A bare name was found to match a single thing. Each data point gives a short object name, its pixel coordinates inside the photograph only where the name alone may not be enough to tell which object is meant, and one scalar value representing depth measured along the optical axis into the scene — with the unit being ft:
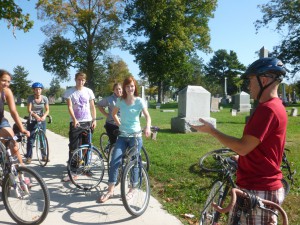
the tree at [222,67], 265.13
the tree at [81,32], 130.72
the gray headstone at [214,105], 88.74
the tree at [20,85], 230.48
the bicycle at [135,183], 13.82
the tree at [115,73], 183.31
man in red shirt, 6.62
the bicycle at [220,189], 9.45
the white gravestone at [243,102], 86.69
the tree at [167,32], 120.26
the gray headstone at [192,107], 40.45
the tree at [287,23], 106.52
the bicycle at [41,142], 23.46
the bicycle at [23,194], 12.60
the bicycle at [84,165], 17.66
